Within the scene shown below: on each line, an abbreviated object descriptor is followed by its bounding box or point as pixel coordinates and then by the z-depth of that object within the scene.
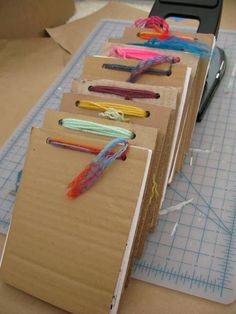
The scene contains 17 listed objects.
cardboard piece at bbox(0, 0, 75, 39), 0.97
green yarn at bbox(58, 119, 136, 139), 0.50
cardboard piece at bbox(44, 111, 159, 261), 0.49
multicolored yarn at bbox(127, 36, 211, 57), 0.62
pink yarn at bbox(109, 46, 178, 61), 0.61
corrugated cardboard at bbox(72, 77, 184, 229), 0.54
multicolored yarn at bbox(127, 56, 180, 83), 0.58
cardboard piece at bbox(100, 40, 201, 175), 0.60
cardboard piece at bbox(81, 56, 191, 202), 0.57
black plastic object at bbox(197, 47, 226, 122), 0.77
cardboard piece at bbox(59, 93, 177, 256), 0.51
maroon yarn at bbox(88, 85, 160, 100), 0.55
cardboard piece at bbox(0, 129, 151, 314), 0.47
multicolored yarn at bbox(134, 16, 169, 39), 0.67
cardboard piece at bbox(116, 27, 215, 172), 0.63
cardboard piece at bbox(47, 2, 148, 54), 1.01
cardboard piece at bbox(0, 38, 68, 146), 0.85
